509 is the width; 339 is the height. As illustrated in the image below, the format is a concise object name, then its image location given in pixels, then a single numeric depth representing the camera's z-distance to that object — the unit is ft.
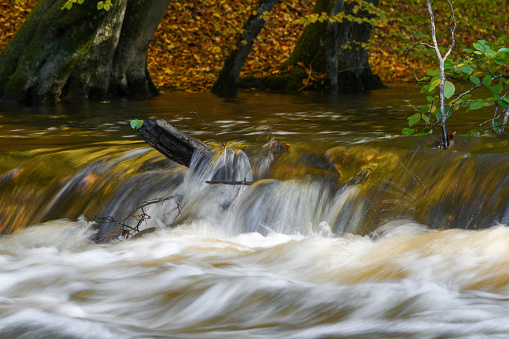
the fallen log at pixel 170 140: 28.34
